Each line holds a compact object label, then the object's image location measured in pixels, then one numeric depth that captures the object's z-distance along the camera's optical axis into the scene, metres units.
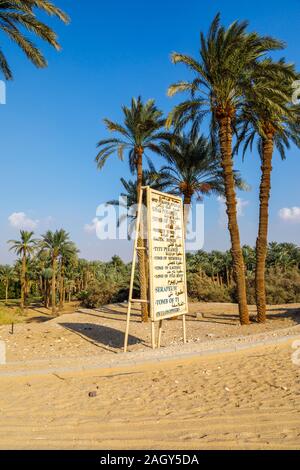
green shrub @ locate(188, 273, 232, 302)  28.97
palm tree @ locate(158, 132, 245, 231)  19.16
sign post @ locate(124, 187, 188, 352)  9.30
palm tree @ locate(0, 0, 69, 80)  11.45
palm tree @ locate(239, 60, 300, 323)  13.76
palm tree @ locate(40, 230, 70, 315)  41.84
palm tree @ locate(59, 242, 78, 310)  43.03
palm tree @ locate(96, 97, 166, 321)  18.20
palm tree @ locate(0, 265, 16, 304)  62.84
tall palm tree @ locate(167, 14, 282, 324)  13.80
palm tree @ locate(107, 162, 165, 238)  25.05
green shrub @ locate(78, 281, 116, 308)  34.99
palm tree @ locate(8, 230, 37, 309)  44.62
